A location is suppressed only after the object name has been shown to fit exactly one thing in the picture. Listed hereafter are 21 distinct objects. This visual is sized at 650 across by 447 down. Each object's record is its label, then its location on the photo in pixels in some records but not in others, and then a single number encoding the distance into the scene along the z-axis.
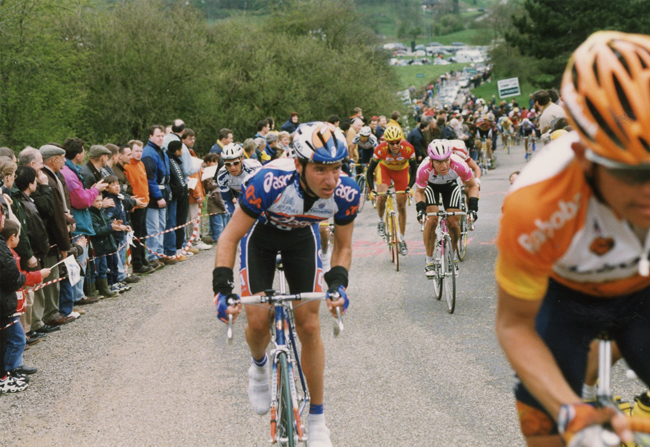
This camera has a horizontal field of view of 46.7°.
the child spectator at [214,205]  15.35
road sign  48.31
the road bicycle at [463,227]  9.97
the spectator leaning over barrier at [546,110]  10.30
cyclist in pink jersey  9.60
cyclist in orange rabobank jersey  2.15
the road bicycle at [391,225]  12.16
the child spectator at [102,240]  10.59
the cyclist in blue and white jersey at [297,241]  4.61
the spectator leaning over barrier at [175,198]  13.66
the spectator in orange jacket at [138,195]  12.36
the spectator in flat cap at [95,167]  10.77
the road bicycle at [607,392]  2.33
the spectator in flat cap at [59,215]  9.11
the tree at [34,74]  19.41
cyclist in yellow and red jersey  12.36
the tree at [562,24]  43.19
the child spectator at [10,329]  7.09
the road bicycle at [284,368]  4.60
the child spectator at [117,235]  11.05
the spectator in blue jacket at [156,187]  12.94
